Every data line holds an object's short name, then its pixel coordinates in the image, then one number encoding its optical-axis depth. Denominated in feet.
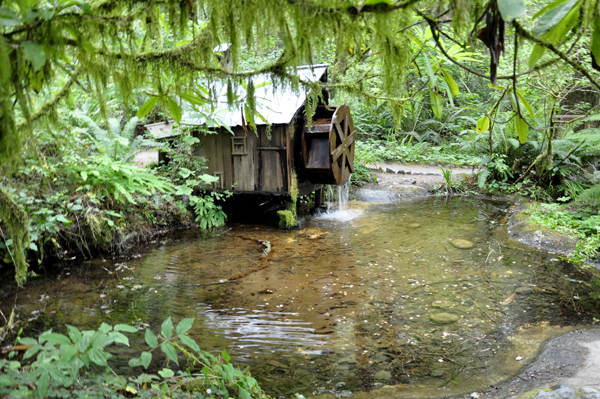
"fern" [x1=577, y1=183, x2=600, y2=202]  25.35
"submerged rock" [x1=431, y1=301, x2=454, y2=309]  17.44
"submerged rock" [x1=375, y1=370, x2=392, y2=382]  12.44
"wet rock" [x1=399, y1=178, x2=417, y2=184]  41.65
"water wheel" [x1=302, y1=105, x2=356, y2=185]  28.73
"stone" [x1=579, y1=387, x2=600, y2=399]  9.70
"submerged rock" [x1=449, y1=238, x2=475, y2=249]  25.63
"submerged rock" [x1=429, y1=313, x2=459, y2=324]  16.19
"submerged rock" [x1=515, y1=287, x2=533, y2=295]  18.66
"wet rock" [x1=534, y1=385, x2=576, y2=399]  9.78
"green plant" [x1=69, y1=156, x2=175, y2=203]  22.31
